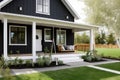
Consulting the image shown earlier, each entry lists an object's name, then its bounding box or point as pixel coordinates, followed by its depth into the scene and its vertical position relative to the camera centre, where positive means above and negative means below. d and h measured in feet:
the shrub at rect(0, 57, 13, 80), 20.53 -4.41
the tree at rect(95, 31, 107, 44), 129.89 +1.07
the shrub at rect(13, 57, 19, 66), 32.12 -4.06
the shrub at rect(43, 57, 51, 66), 34.12 -4.10
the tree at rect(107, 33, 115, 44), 133.59 +0.62
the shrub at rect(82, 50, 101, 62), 41.56 -4.19
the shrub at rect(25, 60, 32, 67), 33.09 -4.36
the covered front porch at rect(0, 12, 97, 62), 31.37 +4.32
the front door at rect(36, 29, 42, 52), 47.49 +0.24
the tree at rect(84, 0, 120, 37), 70.79 +12.80
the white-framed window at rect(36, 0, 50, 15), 46.96 +10.03
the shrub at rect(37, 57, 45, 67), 33.32 -4.35
